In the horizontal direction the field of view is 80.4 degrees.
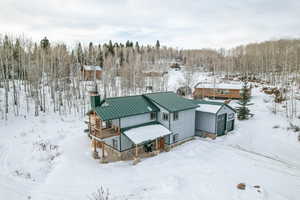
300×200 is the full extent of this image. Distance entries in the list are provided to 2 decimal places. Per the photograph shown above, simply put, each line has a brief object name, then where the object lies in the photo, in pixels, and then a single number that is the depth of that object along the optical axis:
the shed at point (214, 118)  18.19
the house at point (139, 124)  13.84
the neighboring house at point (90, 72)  40.94
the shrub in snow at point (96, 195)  8.79
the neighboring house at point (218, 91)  32.19
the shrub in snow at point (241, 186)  9.45
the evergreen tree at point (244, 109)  22.25
